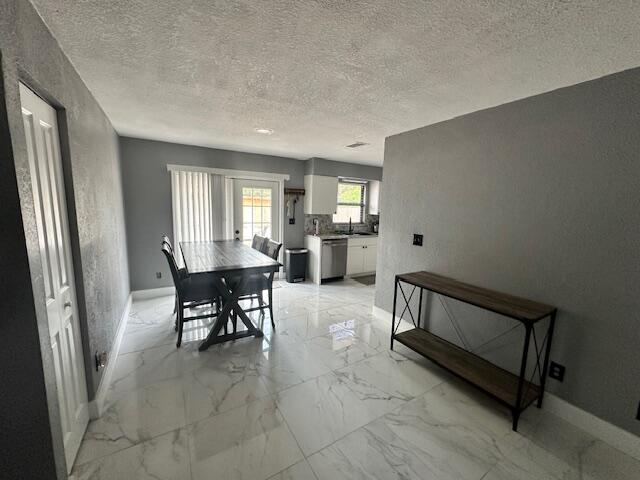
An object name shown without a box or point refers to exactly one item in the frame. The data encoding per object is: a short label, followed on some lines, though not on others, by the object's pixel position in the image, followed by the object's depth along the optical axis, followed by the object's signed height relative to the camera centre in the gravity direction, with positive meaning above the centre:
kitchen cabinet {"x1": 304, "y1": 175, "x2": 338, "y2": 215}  4.71 +0.22
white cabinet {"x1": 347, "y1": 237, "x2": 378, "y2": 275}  4.97 -0.91
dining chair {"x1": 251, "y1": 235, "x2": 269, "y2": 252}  3.50 -0.53
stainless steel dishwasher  4.68 -0.93
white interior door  1.18 -0.32
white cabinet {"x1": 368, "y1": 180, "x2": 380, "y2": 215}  5.61 +0.25
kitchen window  5.48 +0.14
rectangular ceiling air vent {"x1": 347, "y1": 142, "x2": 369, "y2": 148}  3.44 +0.85
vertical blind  3.81 -0.06
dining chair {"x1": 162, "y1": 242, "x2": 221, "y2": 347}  2.46 -0.86
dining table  2.48 -0.65
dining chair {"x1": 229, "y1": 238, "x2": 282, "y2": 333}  2.84 -0.90
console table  1.69 -1.20
